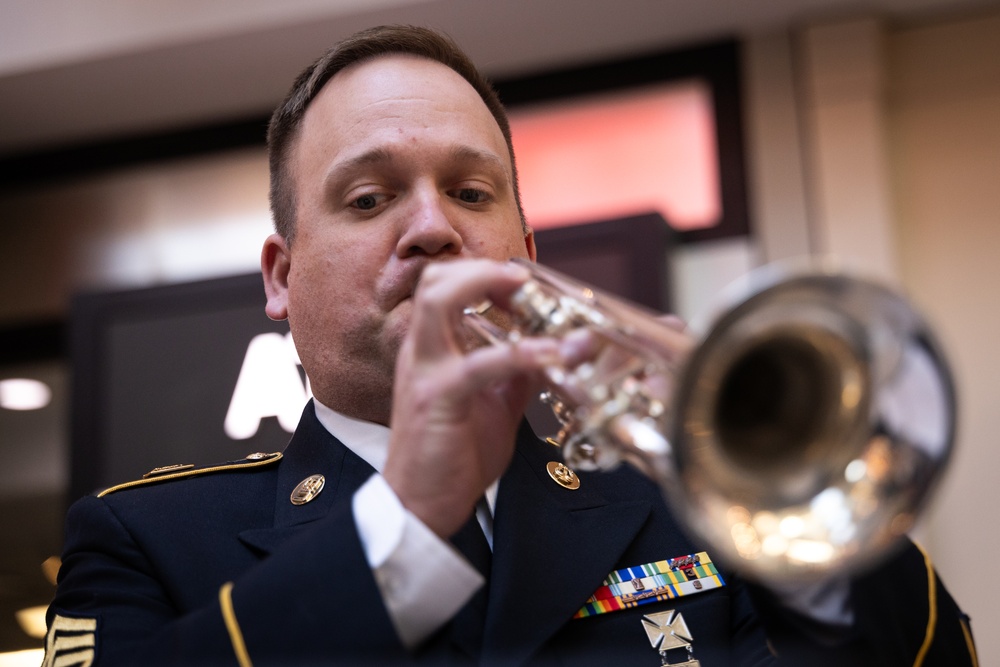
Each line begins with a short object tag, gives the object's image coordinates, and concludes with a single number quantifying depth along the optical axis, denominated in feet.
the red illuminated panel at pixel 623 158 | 15.92
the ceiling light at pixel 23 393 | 17.21
